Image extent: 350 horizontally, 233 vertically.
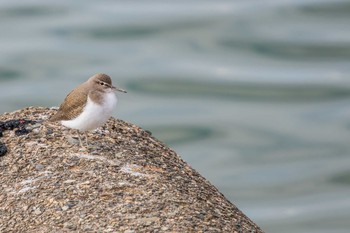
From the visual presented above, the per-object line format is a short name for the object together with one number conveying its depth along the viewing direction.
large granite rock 14.67
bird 16.52
